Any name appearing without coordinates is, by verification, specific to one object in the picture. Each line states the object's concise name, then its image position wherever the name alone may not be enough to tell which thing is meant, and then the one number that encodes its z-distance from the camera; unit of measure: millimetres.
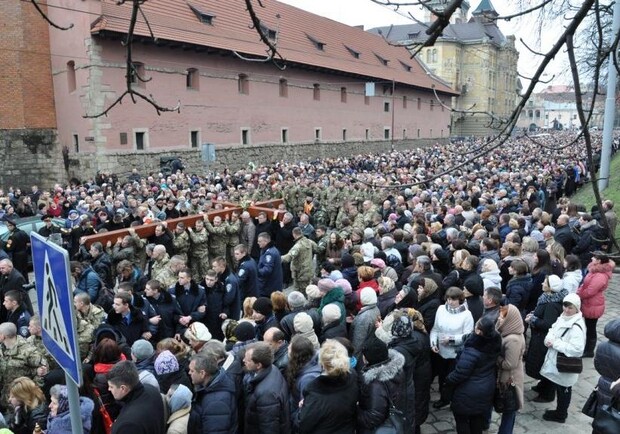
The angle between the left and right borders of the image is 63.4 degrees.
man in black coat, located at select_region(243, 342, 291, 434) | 3717
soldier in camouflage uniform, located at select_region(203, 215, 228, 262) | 9887
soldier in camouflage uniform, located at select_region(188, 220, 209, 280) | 9484
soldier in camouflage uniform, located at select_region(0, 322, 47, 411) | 4684
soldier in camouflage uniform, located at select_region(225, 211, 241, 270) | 10202
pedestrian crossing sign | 1981
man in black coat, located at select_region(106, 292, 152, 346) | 5363
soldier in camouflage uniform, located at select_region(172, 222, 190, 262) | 9234
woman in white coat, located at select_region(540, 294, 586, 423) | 4844
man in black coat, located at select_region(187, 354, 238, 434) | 3584
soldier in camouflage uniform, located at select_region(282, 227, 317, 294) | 8383
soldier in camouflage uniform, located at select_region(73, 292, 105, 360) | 5098
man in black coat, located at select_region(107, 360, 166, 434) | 3291
